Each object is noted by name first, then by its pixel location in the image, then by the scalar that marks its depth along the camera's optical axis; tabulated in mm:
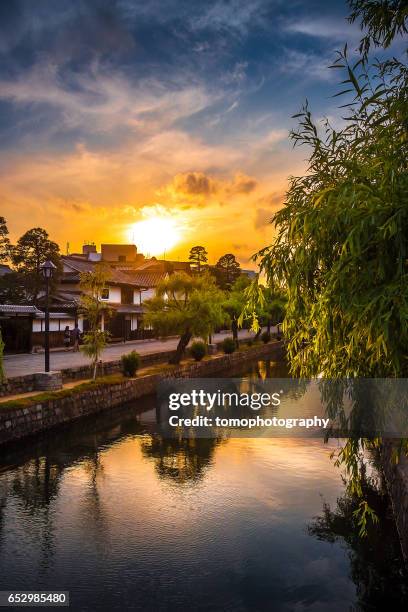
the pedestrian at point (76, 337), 38188
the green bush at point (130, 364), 27172
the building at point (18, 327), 33969
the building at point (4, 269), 62931
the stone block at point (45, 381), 21172
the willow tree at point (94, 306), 24188
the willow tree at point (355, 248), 6000
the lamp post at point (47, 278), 21406
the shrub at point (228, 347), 42353
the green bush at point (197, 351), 36000
